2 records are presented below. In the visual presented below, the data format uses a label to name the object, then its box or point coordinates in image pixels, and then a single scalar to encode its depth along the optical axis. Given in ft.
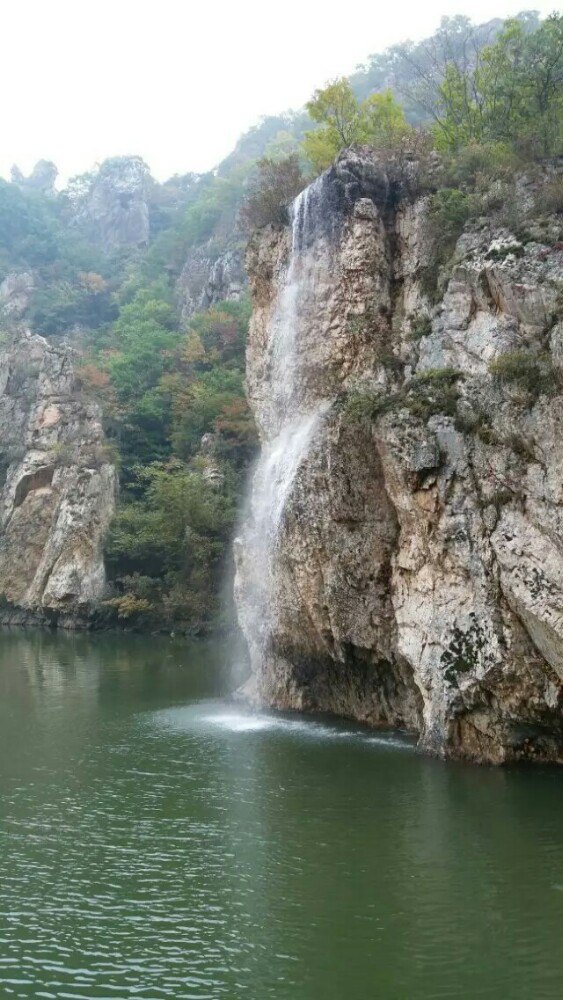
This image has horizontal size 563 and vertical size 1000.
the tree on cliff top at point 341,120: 88.07
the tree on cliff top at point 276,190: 80.48
